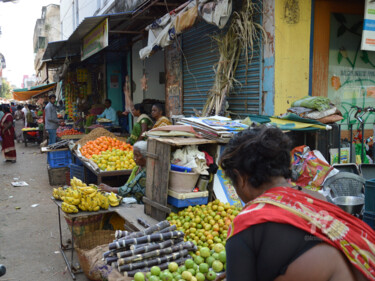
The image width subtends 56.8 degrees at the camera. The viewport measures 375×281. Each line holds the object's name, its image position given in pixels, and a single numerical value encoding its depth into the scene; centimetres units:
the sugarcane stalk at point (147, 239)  285
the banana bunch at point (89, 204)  425
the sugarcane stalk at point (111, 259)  284
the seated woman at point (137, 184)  459
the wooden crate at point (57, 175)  880
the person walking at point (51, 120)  1245
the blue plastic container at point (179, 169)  357
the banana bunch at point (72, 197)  424
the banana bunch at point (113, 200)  443
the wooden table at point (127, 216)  377
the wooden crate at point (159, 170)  364
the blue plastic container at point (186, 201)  362
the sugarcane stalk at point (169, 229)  310
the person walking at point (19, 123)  1742
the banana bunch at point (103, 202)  434
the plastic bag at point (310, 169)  415
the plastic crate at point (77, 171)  746
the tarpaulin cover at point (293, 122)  421
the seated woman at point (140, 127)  800
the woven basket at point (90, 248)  362
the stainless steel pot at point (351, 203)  389
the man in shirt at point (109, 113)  1271
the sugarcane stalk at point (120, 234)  307
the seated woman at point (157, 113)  741
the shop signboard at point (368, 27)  533
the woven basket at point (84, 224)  444
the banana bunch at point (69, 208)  414
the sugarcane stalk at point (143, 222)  359
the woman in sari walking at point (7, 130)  1174
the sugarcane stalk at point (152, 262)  273
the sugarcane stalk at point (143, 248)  281
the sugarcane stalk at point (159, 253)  276
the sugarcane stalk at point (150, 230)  307
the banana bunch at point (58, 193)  456
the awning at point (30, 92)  2340
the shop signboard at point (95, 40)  821
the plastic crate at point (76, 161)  825
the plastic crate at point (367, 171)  460
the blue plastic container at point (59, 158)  880
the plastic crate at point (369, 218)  360
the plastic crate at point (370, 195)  360
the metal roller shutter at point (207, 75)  592
